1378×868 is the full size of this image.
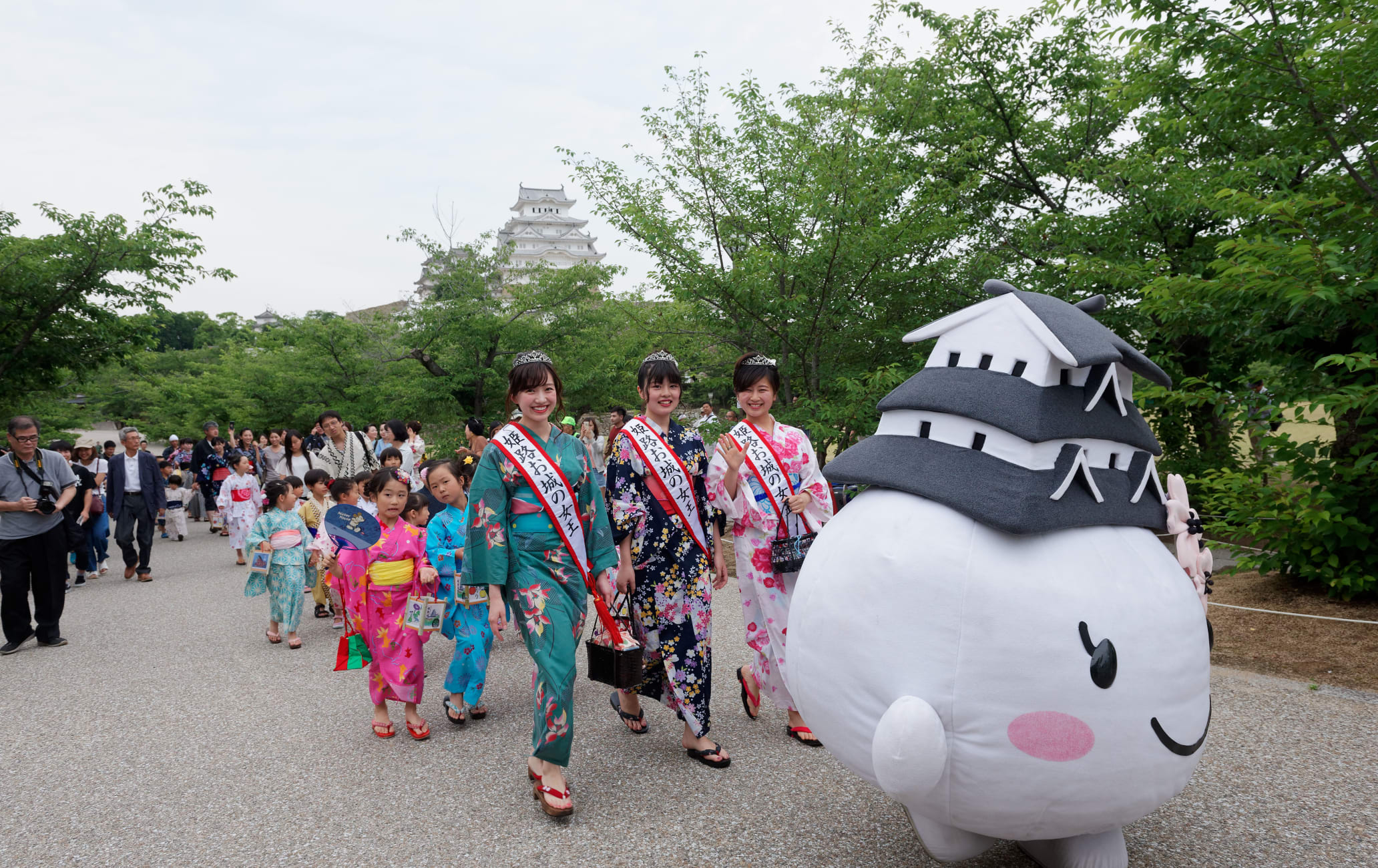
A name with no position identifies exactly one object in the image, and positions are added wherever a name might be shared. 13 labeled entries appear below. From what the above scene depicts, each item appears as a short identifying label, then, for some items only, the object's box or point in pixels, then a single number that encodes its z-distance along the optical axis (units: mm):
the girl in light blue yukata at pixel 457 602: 4629
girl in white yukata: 10359
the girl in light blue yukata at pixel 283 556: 6586
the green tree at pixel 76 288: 11984
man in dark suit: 9945
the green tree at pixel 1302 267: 5164
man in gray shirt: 6301
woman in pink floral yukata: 4086
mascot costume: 2109
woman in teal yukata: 3439
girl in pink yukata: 4426
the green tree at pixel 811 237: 7758
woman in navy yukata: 3941
